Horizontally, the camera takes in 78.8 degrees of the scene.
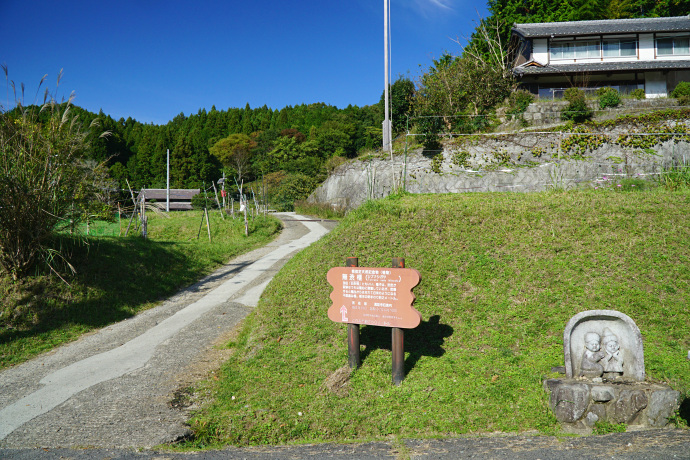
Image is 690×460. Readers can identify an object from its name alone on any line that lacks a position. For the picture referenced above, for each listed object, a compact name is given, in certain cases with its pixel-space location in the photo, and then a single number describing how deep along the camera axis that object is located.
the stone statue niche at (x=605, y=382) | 4.20
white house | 24.94
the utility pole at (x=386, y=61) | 17.86
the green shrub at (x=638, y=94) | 20.86
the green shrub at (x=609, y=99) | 19.50
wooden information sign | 5.03
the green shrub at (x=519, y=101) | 20.36
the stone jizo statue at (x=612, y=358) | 4.55
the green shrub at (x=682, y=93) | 19.48
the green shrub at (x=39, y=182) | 7.70
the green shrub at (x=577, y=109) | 19.19
